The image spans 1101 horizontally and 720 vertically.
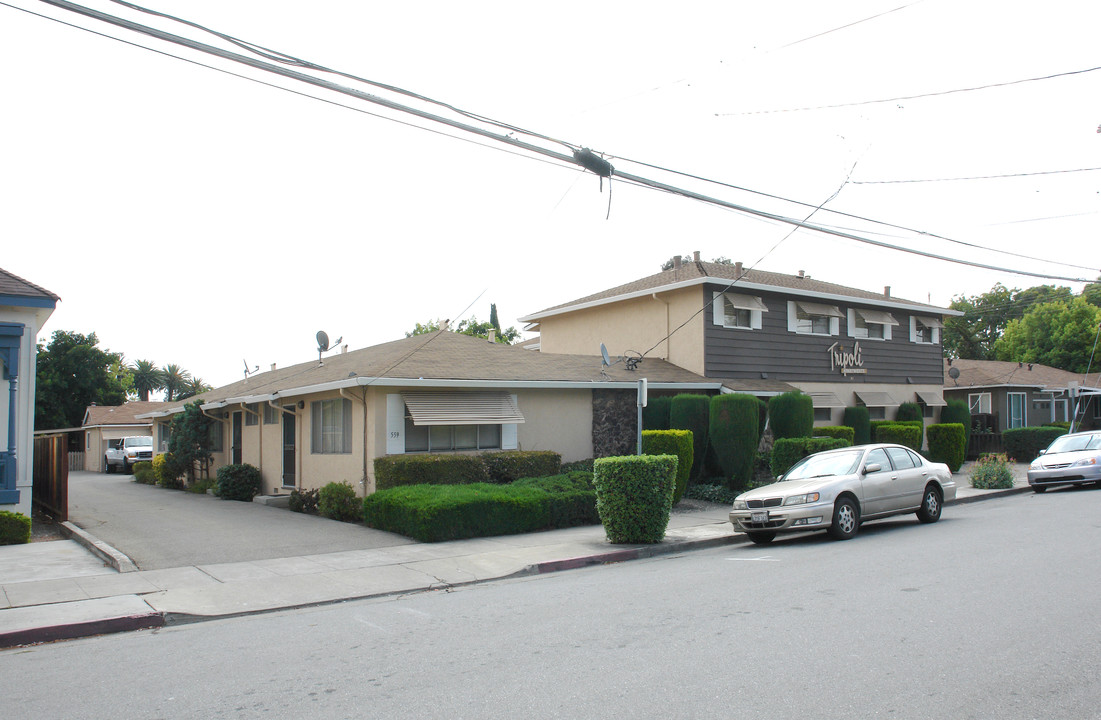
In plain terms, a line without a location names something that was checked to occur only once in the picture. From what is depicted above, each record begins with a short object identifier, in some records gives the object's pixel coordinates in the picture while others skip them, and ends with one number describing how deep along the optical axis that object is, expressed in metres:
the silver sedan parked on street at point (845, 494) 11.81
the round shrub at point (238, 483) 20.55
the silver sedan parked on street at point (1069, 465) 19.05
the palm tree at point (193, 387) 76.76
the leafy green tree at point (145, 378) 76.81
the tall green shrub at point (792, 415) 19.25
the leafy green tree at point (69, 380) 51.12
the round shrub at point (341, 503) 15.22
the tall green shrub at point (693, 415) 18.38
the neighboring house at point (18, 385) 12.73
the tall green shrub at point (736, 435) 17.77
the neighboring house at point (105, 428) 41.50
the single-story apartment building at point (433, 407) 15.61
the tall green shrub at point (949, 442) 23.08
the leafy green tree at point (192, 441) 24.72
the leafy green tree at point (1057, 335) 46.75
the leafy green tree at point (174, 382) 78.12
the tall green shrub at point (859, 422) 23.27
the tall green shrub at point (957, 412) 26.48
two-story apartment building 21.59
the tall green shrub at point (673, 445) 16.06
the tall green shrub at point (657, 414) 19.22
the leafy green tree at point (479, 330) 50.16
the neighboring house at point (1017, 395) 32.81
